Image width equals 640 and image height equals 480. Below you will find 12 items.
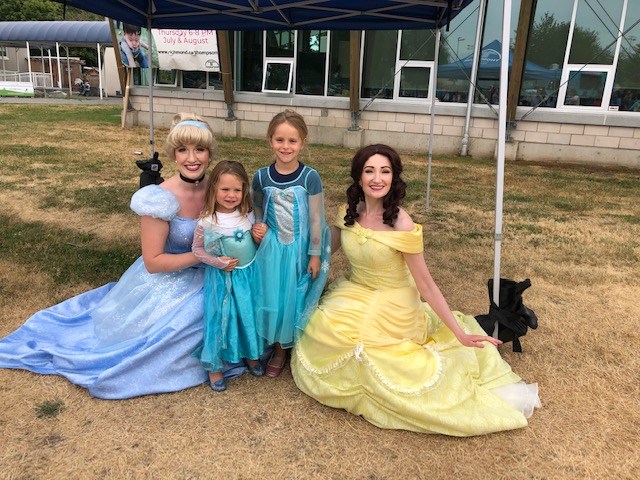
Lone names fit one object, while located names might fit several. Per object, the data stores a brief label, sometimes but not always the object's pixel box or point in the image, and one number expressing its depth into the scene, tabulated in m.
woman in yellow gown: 2.39
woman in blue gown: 2.59
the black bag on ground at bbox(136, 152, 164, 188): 3.52
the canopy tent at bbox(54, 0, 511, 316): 4.08
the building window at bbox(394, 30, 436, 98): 11.26
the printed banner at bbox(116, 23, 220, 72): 13.01
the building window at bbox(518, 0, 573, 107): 10.41
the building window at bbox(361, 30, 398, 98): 11.53
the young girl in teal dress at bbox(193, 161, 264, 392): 2.55
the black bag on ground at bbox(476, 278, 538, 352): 3.01
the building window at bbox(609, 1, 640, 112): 10.11
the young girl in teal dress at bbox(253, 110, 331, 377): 2.61
